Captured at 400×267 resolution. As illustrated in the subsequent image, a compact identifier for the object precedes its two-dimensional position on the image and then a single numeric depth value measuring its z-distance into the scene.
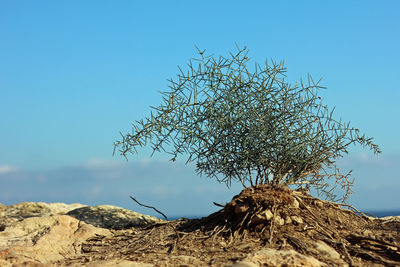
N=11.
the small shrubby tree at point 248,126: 6.93
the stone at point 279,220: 6.00
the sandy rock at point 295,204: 6.42
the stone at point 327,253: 5.07
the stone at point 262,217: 5.89
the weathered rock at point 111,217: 8.80
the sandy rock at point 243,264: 4.43
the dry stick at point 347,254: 5.02
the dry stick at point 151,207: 7.56
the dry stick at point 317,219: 5.87
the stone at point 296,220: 6.11
